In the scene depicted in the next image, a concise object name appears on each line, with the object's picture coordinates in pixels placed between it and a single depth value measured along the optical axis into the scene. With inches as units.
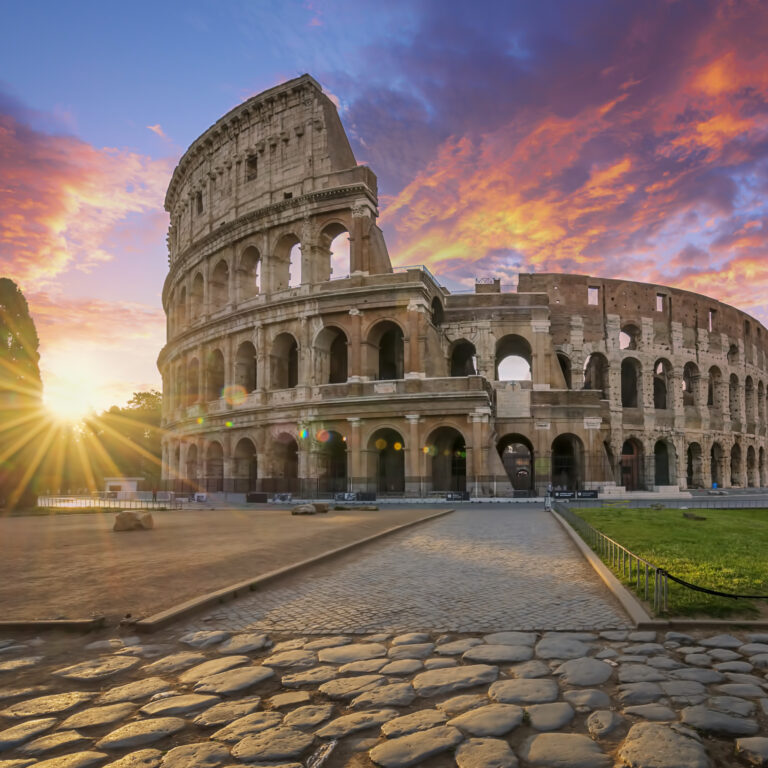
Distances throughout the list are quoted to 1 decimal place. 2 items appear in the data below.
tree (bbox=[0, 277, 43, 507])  992.2
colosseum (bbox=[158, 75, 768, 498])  1254.9
